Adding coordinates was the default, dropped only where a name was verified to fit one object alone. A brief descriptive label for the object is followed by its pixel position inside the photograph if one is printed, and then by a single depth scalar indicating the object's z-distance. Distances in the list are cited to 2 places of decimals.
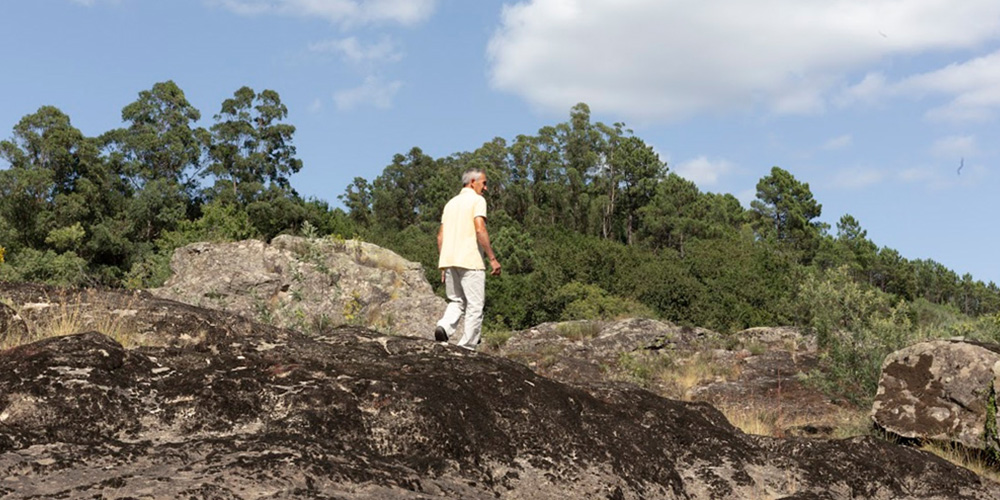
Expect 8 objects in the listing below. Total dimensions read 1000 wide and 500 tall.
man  8.80
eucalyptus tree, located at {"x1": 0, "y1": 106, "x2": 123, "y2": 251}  37.50
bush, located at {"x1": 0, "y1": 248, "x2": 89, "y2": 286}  32.41
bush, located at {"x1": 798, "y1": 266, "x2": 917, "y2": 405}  12.95
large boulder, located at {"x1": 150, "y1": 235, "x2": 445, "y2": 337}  17.30
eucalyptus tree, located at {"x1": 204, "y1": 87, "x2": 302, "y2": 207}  44.47
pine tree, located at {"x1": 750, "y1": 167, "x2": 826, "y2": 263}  65.62
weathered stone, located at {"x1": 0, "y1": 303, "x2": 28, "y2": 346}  6.50
